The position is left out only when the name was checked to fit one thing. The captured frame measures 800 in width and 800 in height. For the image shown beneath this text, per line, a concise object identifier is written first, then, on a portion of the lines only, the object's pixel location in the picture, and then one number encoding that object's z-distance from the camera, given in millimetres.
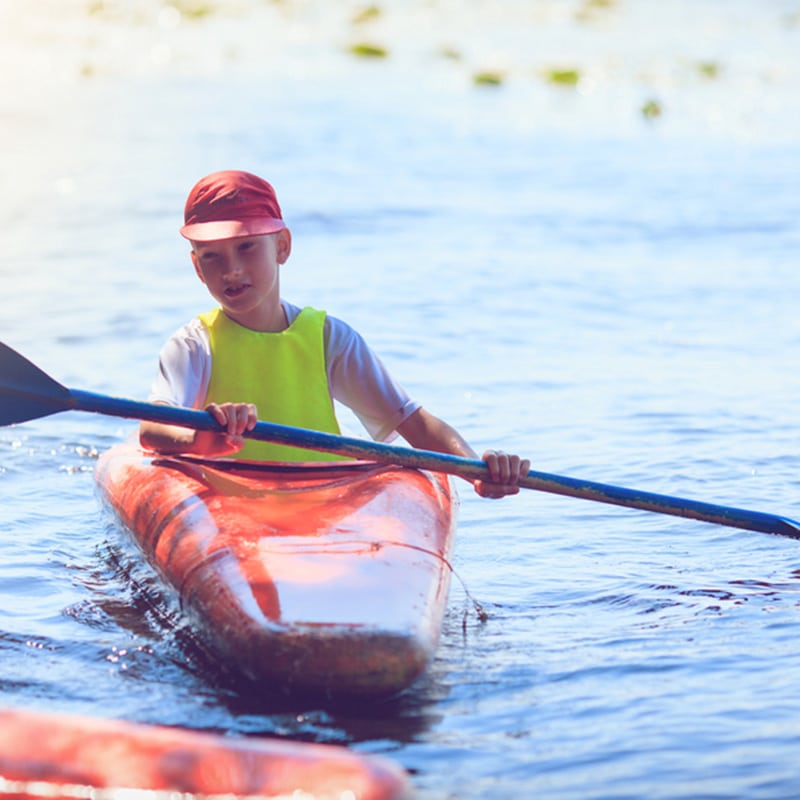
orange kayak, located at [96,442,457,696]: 6672
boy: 8648
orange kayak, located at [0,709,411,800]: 4957
